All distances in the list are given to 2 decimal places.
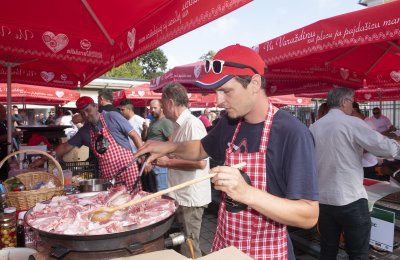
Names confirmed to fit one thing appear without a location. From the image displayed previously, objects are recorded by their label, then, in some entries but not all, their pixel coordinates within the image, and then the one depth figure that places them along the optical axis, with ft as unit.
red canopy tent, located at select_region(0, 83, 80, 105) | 29.43
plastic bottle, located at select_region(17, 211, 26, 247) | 6.36
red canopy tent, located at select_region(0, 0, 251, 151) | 7.64
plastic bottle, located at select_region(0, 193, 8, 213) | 6.99
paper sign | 11.05
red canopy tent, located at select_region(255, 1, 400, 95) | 9.22
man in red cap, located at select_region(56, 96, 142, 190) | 12.92
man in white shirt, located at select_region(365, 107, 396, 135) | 30.07
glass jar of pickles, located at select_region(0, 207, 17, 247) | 5.91
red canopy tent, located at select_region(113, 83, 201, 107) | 36.01
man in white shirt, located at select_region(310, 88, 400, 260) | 9.79
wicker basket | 7.72
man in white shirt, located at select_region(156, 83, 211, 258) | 10.49
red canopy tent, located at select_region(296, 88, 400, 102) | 31.69
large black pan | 4.75
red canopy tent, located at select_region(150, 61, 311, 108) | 20.59
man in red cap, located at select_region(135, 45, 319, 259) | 4.74
